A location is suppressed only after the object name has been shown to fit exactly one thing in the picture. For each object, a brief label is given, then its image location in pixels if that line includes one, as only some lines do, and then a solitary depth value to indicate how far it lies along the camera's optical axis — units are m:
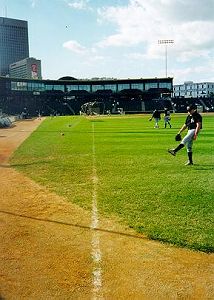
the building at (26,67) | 173.12
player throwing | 13.84
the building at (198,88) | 195.75
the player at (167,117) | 35.91
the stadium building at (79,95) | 104.06
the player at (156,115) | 35.06
